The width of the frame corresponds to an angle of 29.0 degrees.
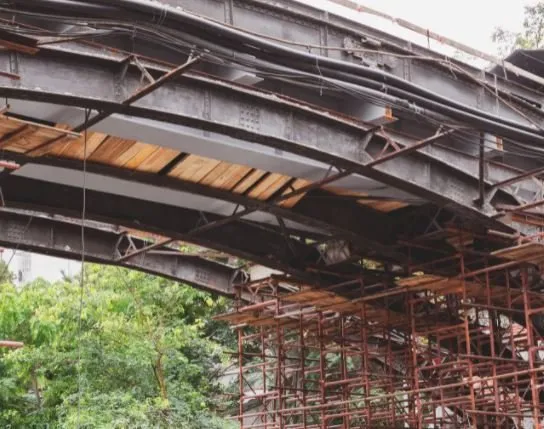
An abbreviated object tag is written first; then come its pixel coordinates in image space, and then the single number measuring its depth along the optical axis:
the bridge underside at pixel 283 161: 15.73
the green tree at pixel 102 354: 29.94
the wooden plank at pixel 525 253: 21.00
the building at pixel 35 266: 55.34
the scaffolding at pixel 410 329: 23.61
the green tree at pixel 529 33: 44.72
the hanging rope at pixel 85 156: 17.02
